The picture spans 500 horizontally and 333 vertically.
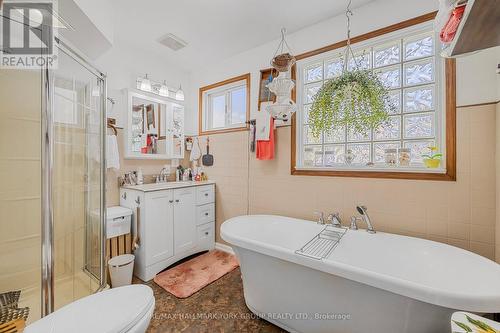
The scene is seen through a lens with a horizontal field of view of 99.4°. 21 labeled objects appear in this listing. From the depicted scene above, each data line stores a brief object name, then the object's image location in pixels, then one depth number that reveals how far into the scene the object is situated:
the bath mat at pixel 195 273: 2.08
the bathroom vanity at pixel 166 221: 2.22
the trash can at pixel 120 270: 1.99
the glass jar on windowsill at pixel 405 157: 1.88
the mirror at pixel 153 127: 2.60
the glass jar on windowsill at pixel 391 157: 1.94
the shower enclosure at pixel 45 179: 1.31
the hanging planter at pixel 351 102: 1.83
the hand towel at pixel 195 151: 3.22
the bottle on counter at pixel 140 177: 2.62
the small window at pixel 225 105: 2.89
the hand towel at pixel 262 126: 2.47
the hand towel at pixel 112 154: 2.29
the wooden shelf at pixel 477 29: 0.72
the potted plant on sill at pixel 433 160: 1.71
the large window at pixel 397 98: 1.80
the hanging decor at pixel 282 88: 1.83
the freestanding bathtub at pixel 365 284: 1.05
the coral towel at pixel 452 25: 0.86
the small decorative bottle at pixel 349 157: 2.17
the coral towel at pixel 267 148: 2.45
